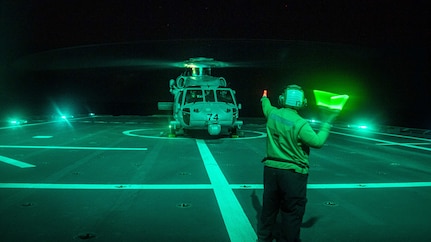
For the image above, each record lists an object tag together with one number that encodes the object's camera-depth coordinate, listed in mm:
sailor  3617
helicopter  14320
